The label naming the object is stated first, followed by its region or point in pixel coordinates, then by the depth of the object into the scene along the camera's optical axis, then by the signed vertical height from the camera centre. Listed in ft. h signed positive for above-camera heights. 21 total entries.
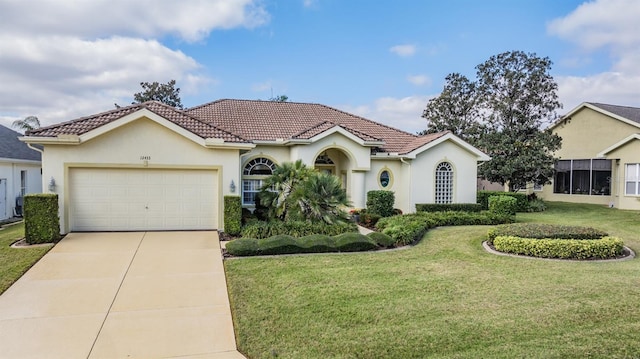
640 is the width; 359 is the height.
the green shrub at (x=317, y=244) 39.50 -7.49
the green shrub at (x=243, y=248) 38.09 -7.62
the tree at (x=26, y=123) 114.92 +12.92
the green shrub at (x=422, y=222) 45.21 -7.16
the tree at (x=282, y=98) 164.15 +29.62
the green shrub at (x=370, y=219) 59.41 -7.55
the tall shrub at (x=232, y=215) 48.75 -5.68
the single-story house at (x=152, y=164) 47.85 +0.48
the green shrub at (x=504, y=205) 62.54 -5.56
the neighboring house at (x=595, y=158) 80.33 +2.76
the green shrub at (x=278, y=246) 38.50 -7.46
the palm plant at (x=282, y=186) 50.42 -2.20
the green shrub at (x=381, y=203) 62.34 -5.29
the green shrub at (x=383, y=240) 42.83 -7.61
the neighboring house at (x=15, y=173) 66.74 -0.96
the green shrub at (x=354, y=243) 40.37 -7.52
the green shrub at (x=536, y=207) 80.32 -7.53
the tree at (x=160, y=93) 133.18 +25.43
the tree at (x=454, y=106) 104.88 +16.93
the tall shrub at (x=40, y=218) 42.11 -5.34
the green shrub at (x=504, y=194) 75.94 -5.64
